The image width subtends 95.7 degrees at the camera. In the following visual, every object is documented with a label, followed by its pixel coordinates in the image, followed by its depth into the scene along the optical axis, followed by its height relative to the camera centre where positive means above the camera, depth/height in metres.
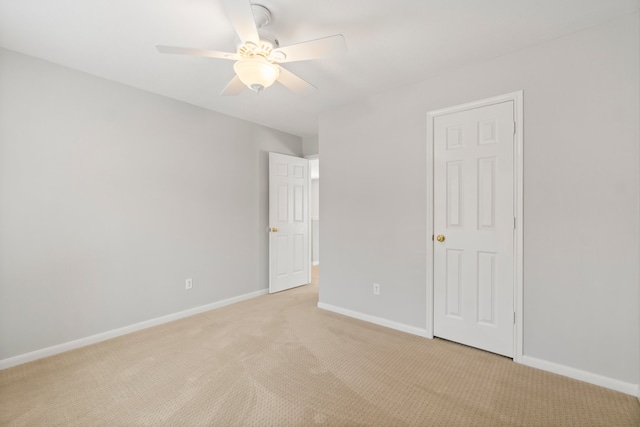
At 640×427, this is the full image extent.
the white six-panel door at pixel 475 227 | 2.33 -0.14
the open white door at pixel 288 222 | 4.20 -0.18
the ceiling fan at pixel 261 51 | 1.59 +0.93
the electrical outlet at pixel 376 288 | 3.09 -0.84
